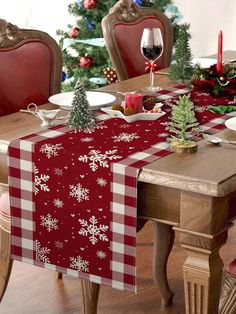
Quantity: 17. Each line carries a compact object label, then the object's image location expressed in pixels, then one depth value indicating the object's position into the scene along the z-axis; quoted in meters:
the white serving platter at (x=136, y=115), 2.35
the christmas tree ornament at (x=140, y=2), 4.87
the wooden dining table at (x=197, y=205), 1.88
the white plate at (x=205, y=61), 3.18
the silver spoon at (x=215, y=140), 2.13
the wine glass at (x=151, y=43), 2.74
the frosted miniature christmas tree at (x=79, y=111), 2.25
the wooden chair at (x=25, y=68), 2.74
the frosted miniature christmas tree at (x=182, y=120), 2.07
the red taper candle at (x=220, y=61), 2.70
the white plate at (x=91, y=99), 2.50
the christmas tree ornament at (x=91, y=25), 5.13
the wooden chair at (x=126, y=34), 3.38
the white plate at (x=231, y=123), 2.22
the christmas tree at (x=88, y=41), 5.03
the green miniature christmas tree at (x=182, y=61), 2.87
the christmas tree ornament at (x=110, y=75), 4.98
